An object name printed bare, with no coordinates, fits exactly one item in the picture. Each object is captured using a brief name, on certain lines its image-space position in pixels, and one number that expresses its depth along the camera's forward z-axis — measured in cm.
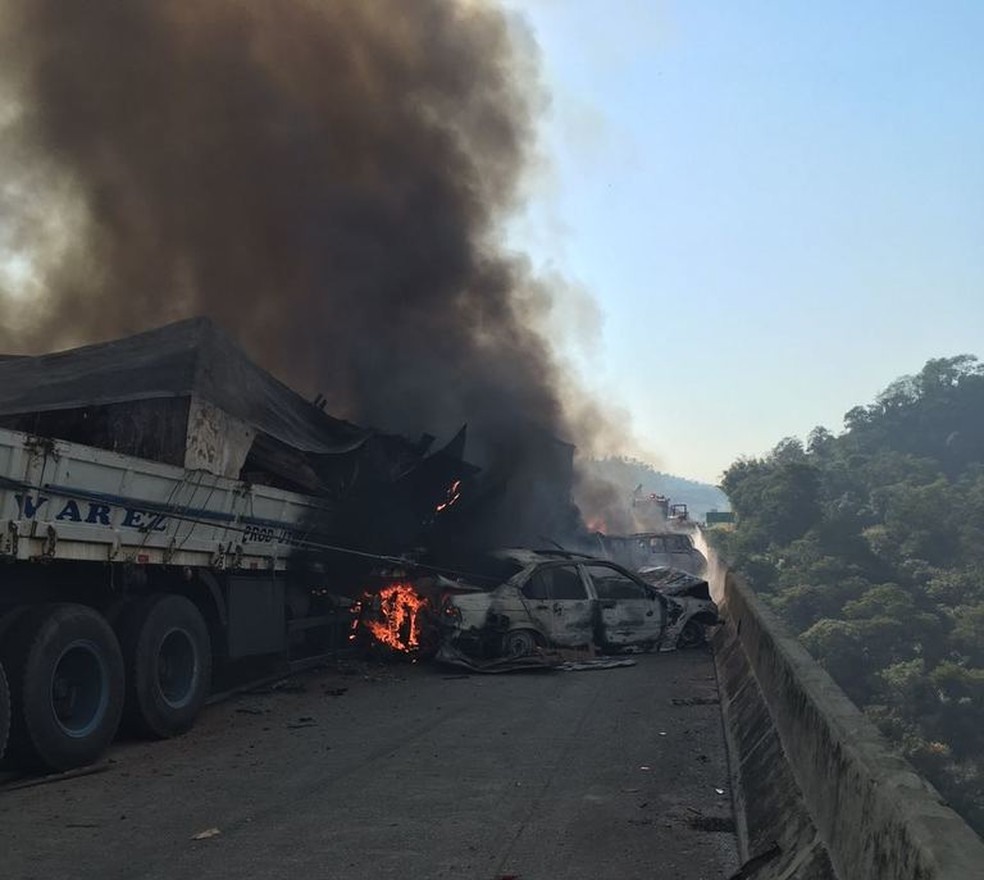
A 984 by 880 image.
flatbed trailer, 650
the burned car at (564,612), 1141
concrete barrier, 282
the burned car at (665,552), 2342
